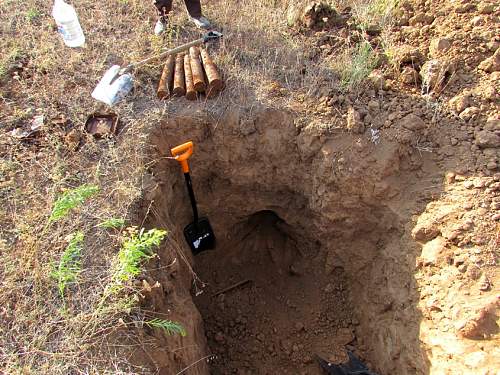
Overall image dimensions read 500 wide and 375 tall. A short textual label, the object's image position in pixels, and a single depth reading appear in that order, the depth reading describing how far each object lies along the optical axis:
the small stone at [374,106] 2.86
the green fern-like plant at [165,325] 2.07
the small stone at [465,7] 3.06
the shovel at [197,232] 3.05
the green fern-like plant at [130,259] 2.03
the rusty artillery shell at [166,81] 2.98
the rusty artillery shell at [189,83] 2.96
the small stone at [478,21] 2.96
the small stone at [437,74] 2.79
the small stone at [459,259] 2.27
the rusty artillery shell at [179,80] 2.99
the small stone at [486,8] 2.99
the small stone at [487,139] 2.53
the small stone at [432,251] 2.40
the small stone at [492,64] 2.77
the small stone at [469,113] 2.66
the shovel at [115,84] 3.01
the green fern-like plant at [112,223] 2.33
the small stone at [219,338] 3.29
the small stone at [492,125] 2.57
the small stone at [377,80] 2.96
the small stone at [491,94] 2.67
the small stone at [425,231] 2.47
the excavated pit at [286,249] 2.68
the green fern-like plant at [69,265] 2.12
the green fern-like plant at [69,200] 2.30
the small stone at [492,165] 2.45
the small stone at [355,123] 2.78
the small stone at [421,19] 3.17
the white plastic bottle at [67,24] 3.29
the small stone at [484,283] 2.15
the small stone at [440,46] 2.91
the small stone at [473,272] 2.21
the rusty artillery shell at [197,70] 2.97
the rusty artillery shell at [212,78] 2.97
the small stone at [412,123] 2.72
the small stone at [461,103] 2.71
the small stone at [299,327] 3.32
